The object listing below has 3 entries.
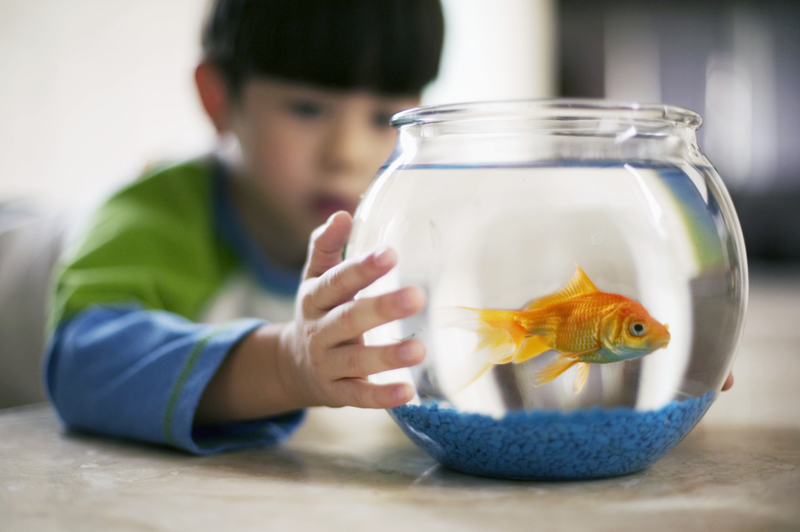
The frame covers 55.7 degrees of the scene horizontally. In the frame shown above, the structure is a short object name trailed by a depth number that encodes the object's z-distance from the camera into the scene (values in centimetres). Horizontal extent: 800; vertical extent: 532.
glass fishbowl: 44
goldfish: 42
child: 56
